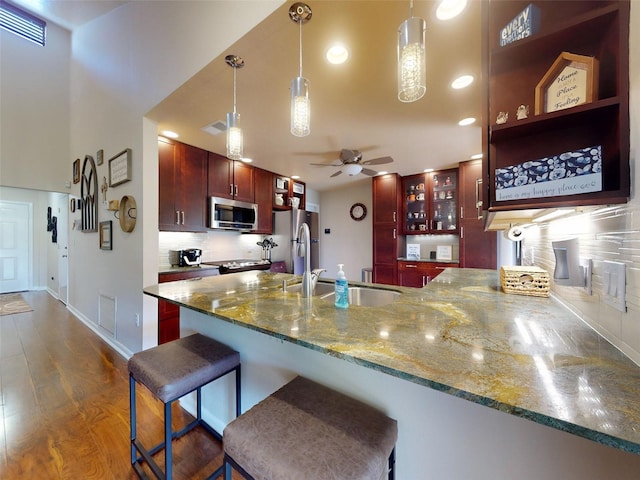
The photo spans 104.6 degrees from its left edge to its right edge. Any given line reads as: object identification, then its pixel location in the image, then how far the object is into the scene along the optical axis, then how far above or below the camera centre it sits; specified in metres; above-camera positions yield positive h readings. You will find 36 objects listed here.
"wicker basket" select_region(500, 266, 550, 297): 1.29 -0.23
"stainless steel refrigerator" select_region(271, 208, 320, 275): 4.29 +0.02
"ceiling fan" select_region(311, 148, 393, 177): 2.94 +0.98
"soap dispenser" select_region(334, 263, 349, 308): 1.11 -0.24
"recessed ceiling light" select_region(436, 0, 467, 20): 1.13 +1.08
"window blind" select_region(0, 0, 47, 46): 3.70 +3.33
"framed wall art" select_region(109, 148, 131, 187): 2.44 +0.74
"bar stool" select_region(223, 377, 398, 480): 0.67 -0.60
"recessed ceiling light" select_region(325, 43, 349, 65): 1.45 +1.11
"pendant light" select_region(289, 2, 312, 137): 1.21 +0.74
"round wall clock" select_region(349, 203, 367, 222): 5.06 +0.56
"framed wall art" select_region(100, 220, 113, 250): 2.78 +0.03
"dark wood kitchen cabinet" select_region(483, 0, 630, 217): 0.66 +0.38
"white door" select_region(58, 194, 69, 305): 4.29 -0.19
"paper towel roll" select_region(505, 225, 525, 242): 1.82 +0.04
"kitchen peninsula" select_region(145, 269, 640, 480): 0.49 -0.31
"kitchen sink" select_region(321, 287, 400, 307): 1.61 -0.39
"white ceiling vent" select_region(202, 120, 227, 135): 2.41 +1.13
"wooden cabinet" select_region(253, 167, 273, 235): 3.97 +0.67
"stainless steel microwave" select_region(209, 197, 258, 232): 3.27 +0.34
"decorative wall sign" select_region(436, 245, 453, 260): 4.15 -0.24
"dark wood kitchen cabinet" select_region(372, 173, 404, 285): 4.30 +0.18
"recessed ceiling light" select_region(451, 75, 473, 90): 1.70 +1.11
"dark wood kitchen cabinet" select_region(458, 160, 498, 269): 3.55 +0.12
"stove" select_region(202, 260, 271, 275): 3.13 -0.37
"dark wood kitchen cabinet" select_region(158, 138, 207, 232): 2.80 +0.62
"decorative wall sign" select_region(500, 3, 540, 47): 0.80 +0.71
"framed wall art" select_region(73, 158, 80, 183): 3.71 +1.05
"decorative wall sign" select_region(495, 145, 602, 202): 0.69 +0.19
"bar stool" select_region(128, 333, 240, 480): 1.10 -0.63
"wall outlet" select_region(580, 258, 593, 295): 0.81 -0.11
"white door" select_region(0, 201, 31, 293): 5.30 -0.16
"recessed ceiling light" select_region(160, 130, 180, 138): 2.63 +1.14
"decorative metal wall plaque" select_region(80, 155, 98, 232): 3.16 +0.59
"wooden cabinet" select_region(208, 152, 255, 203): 3.32 +0.86
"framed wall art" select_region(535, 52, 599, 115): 0.69 +0.47
